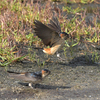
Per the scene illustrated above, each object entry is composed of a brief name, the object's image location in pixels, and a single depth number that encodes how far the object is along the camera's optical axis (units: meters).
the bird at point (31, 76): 8.58
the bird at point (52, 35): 10.35
